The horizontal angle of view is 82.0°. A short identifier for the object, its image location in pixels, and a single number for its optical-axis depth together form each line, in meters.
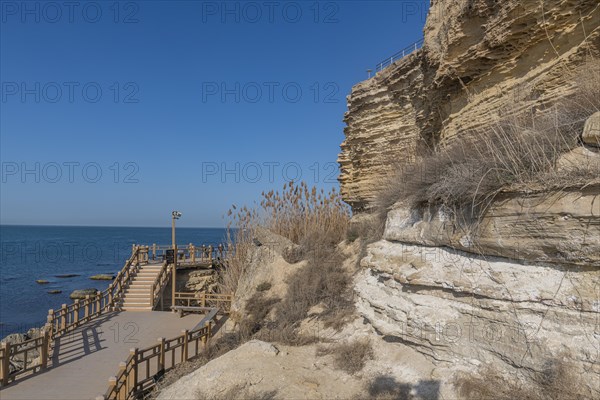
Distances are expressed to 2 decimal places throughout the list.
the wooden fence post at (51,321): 10.07
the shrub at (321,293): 8.24
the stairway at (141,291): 15.09
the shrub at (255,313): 9.26
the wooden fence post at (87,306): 12.71
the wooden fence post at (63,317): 11.05
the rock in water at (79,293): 26.62
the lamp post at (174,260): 15.66
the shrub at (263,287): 11.18
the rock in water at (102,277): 36.44
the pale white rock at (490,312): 3.71
